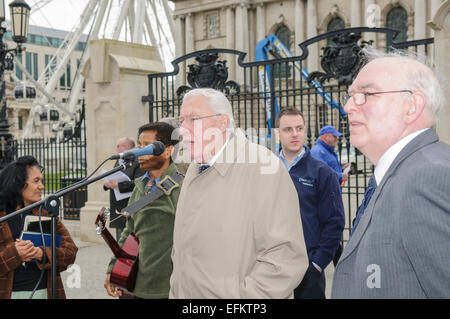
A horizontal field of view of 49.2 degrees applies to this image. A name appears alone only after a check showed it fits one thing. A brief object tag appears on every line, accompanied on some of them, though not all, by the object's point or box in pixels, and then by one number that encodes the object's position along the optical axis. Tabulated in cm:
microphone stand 256
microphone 269
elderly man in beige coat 241
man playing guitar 330
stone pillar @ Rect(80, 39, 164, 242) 877
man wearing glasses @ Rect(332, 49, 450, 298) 158
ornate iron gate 670
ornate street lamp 869
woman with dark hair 320
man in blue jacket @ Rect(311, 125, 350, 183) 654
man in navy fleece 379
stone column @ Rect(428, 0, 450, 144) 600
